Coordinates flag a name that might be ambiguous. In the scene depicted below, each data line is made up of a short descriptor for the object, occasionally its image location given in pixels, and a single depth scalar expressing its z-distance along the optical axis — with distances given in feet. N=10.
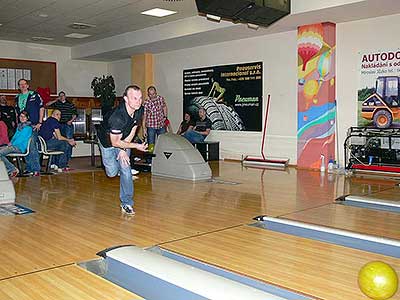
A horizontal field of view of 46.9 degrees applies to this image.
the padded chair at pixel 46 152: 23.25
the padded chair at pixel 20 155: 21.45
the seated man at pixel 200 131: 30.48
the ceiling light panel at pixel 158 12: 25.61
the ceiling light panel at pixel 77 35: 32.59
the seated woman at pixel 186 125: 31.51
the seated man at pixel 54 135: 23.62
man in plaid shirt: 26.94
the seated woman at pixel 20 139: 21.68
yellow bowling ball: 7.38
